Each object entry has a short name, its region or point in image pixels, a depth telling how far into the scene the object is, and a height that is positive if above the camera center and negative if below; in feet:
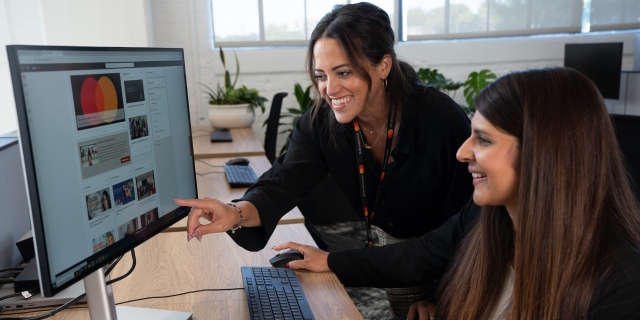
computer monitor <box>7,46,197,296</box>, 2.24 -0.35
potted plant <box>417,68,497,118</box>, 13.75 -0.45
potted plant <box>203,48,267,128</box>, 11.46 -0.78
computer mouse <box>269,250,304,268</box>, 4.00 -1.46
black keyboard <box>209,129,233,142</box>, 10.07 -1.23
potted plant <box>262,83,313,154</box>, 13.38 -0.82
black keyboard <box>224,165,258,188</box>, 6.61 -1.37
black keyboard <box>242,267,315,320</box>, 3.20 -1.49
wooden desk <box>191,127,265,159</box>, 8.80 -1.34
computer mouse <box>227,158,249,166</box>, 7.82 -1.34
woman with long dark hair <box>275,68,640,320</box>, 2.63 -0.72
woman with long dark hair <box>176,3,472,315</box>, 4.87 -0.66
